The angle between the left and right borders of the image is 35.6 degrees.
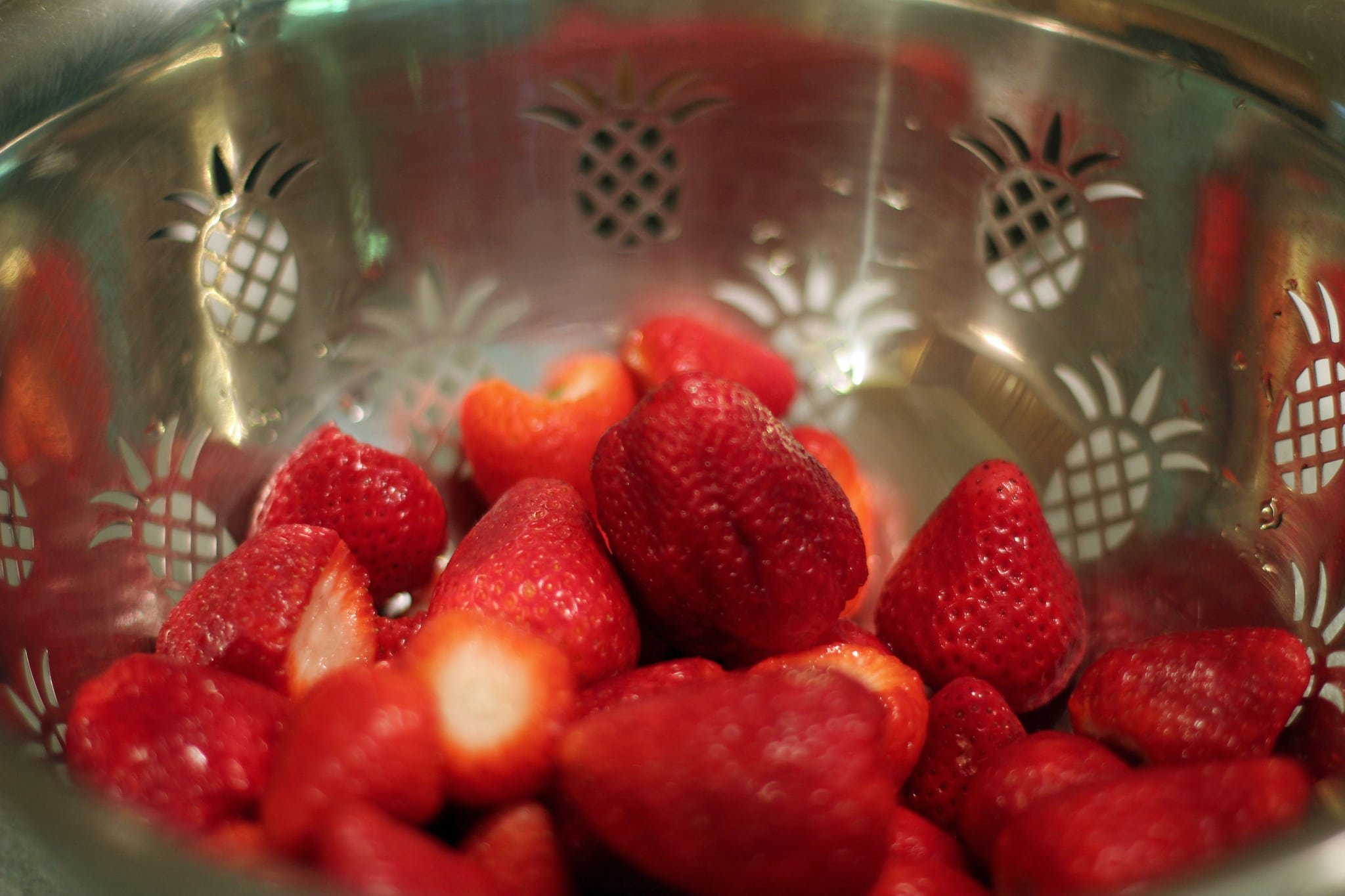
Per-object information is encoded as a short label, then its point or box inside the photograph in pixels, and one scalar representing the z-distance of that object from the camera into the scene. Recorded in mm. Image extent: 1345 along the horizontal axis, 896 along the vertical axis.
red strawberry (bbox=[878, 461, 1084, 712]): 317
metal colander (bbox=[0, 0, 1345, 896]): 318
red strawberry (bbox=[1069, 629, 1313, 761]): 293
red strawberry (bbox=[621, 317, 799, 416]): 358
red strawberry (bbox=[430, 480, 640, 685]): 294
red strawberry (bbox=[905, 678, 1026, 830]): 304
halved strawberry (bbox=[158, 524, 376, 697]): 291
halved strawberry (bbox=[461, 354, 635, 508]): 348
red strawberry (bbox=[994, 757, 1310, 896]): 259
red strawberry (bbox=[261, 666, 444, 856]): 261
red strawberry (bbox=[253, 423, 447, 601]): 327
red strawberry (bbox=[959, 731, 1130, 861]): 282
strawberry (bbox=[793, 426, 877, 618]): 353
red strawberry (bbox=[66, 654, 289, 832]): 269
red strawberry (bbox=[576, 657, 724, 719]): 289
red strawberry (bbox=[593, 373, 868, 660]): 295
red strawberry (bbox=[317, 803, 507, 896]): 251
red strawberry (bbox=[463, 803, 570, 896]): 275
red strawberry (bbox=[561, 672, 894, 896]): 262
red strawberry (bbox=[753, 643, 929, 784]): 298
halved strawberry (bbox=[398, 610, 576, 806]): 275
